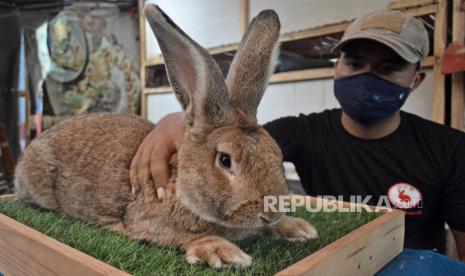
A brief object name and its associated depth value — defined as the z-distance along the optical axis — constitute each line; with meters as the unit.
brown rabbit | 0.81
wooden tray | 0.72
